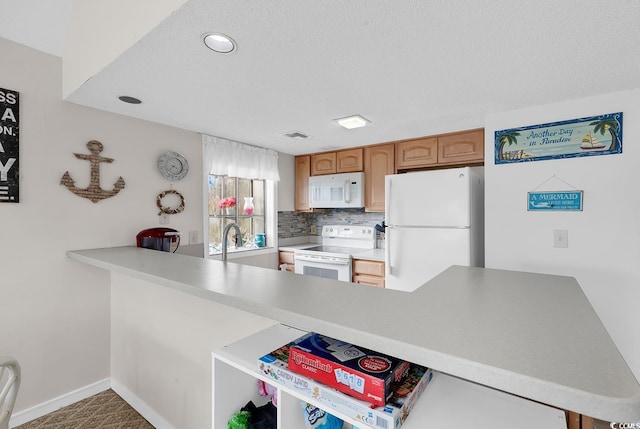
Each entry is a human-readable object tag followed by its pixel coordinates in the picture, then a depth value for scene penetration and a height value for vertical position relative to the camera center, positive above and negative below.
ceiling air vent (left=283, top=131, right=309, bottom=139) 2.86 +0.77
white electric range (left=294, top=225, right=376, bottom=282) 3.25 -0.42
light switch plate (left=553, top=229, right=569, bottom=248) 2.03 -0.15
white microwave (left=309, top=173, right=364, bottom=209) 3.43 +0.29
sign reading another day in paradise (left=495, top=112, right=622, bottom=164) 1.91 +0.52
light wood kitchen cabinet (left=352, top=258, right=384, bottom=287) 3.04 -0.59
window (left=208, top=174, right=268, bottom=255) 3.21 +0.09
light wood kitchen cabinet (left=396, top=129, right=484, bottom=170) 2.70 +0.62
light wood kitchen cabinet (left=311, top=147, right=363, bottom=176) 3.50 +0.64
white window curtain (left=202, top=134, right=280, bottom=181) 2.94 +0.59
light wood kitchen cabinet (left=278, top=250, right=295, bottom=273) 3.67 -0.54
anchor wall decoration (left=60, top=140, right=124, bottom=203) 2.12 +0.26
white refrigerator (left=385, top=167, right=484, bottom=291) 2.33 -0.07
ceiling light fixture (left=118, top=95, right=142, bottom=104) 2.00 +0.78
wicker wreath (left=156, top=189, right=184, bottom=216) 2.54 +0.09
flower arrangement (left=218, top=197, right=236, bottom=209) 3.27 +0.13
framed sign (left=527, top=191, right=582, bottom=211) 2.00 +0.10
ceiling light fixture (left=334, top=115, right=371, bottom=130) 2.38 +0.76
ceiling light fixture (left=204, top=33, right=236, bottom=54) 1.29 +0.76
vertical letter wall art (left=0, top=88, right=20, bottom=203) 1.80 +0.42
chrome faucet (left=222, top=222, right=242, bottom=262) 1.79 -0.13
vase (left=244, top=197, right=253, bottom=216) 3.61 +0.11
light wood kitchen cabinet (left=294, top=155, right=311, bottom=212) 3.90 +0.43
